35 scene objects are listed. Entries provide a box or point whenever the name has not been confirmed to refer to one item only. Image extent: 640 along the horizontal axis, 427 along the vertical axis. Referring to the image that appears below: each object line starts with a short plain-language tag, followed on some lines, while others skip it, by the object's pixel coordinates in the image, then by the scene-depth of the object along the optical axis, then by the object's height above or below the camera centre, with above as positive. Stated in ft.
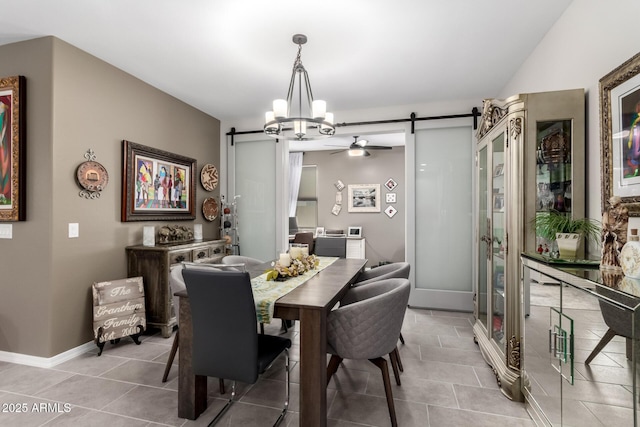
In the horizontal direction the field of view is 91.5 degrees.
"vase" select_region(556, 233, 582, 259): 5.72 -0.57
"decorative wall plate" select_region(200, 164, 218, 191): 14.43 +1.80
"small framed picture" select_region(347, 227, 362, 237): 22.11 -1.25
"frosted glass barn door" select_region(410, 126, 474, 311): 13.25 -0.17
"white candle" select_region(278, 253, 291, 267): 7.91 -1.18
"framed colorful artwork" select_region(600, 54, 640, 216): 4.76 +1.31
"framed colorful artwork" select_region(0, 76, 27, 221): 8.44 +1.80
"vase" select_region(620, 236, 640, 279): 3.92 -0.59
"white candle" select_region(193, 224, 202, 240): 12.70 -0.66
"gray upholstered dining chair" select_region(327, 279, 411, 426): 5.90 -2.22
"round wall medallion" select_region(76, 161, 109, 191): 8.96 +1.17
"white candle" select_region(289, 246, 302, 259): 8.61 -1.05
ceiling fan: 18.44 +4.00
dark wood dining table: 5.38 -2.43
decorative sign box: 9.05 -2.89
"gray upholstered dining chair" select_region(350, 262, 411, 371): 8.35 -1.72
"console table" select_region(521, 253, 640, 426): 3.46 -1.82
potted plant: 5.75 -0.34
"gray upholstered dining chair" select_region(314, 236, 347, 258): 12.32 -1.30
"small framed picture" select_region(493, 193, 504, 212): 7.78 +0.31
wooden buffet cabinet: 10.24 -2.00
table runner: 5.64 -1.56
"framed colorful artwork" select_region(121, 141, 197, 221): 10.55 +1.15
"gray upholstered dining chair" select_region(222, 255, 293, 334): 9.65 -1.53
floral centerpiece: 7.42 -1.33
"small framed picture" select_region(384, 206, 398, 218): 22.02 +0.23
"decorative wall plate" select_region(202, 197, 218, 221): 14.39 +0.28
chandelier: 8.10 +2.57
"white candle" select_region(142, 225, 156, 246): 10.79 -0.73
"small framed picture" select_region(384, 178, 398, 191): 22.03 +2.15
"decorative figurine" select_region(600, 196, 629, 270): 4.41 -0.27
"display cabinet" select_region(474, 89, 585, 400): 6.43 +0.77
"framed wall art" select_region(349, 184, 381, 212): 22.36 +1.20
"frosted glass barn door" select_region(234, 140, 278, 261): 15.46 +0.90
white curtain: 23.07 +2.85
